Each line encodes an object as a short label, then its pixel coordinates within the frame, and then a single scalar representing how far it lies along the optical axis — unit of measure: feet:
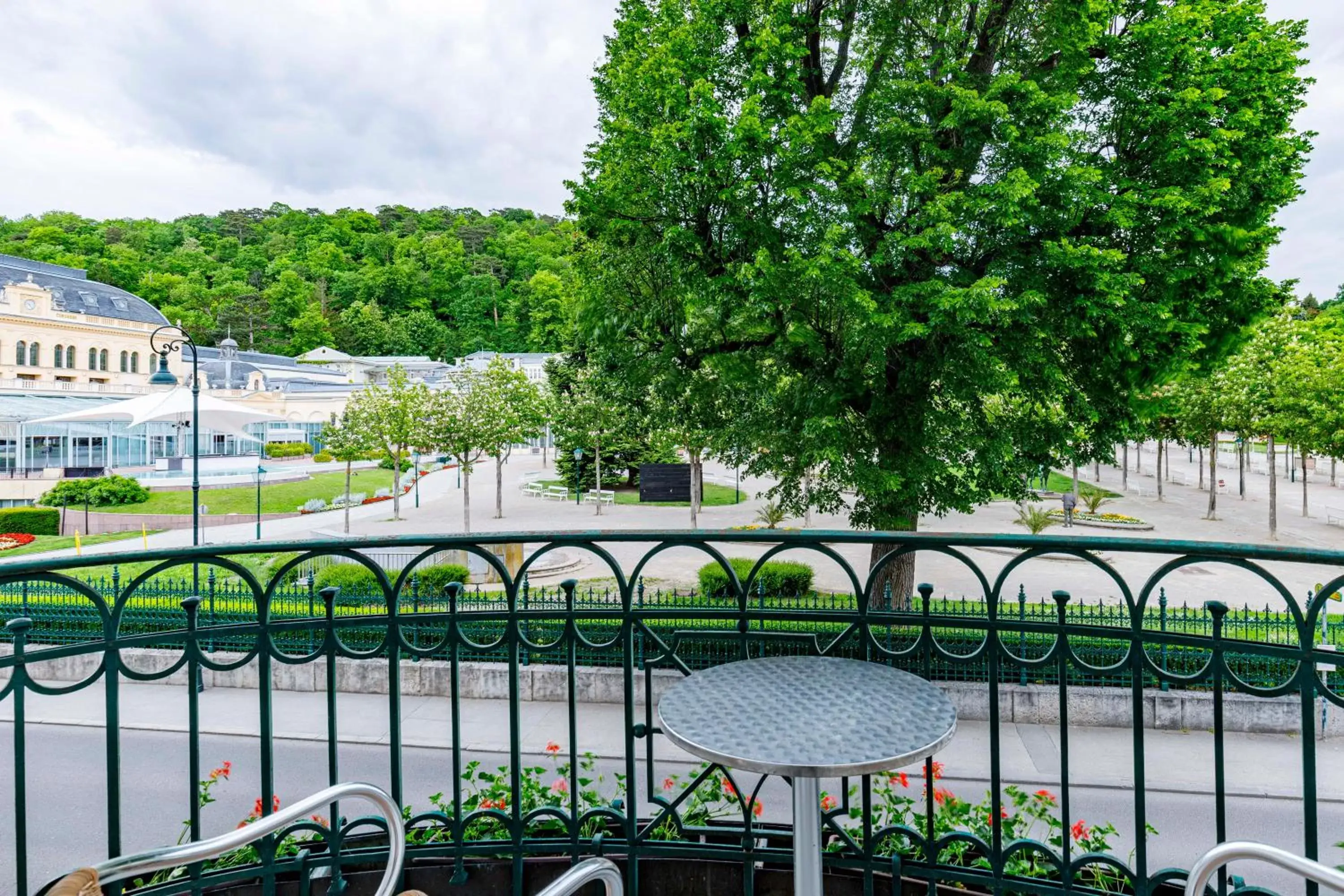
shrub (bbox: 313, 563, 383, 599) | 41.52
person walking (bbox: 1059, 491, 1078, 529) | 82.89
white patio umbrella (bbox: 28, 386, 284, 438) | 58.85
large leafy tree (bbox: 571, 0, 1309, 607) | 28.25
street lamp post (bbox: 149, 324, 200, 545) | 51.37
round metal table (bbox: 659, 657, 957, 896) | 5.29
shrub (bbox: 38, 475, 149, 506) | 98.84
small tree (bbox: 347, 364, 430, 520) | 87.76
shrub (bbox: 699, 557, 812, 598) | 44.57
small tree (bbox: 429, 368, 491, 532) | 88.02
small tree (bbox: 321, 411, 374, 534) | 88.28
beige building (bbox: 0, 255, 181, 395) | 175.73
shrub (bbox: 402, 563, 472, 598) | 45.09
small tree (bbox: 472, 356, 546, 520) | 88.89
